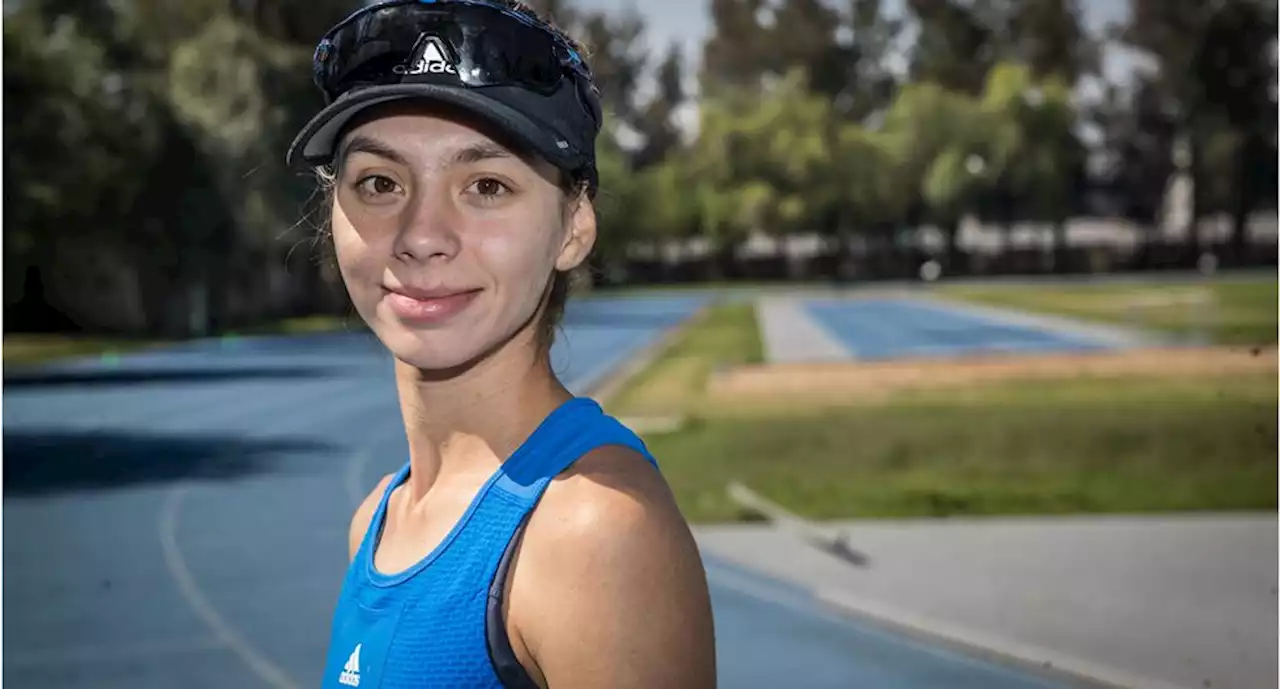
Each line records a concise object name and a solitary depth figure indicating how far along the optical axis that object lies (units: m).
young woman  1.15
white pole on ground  8.04
